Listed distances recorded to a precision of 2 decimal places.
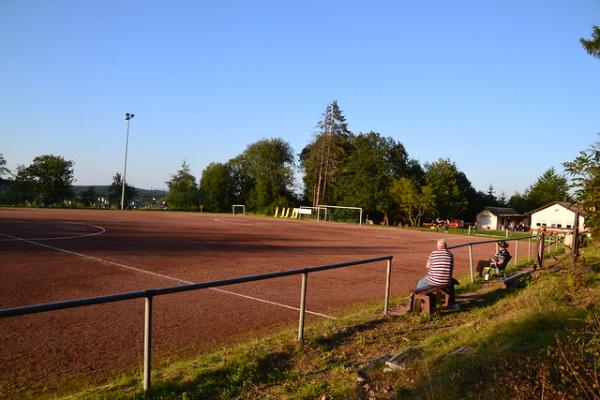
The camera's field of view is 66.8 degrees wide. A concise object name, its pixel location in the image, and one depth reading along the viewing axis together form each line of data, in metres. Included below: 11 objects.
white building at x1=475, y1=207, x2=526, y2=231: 86.00
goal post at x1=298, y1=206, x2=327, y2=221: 57.05
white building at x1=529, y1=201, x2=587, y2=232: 64.50
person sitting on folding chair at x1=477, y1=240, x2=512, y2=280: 11.67
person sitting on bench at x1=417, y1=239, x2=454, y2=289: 7.88
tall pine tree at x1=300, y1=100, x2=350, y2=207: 69.81
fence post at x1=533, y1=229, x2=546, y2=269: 11.46
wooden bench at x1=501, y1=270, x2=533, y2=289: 9.98
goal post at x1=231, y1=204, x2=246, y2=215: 77.00
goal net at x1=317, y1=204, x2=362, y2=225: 53.62
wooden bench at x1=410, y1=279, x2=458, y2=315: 7.51
